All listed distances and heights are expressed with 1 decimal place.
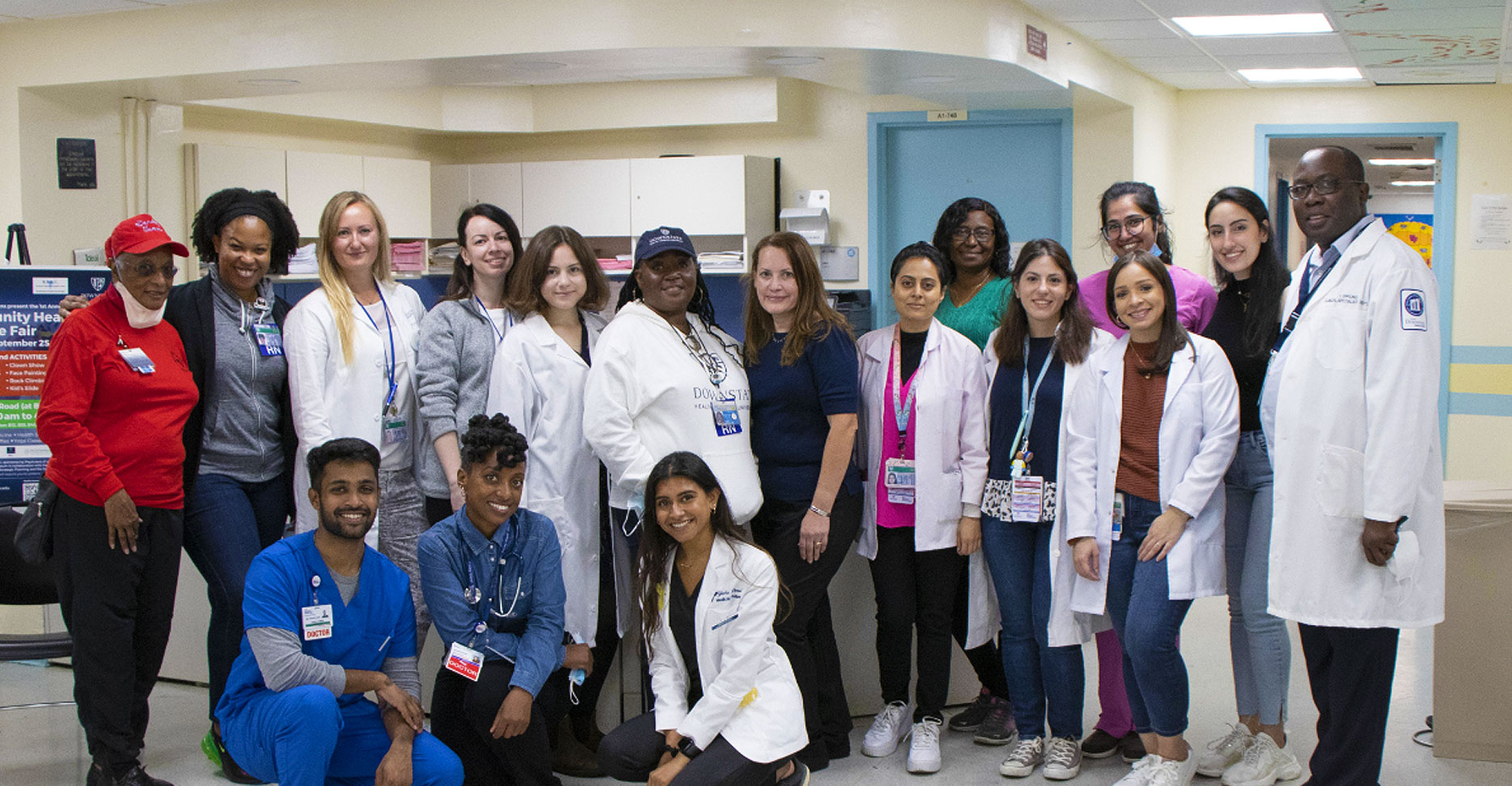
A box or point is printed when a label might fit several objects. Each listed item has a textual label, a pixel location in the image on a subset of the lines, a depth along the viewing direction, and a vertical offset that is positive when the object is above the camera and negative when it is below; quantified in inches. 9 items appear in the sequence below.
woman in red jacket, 115.4 -13.9
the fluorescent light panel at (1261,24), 221.1 +55.7
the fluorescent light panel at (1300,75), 279.1 +58.1
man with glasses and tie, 99.5 -11.5
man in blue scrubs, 106.7 -31.0
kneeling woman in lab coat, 111.4 -31.7
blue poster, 162.9 -5.1
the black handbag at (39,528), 120.9 -20.6
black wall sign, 207.0 +27.6
